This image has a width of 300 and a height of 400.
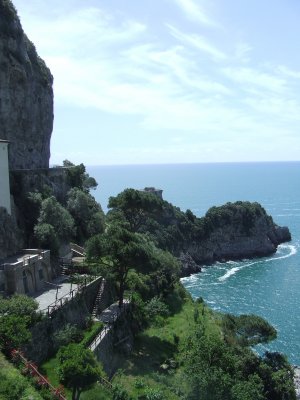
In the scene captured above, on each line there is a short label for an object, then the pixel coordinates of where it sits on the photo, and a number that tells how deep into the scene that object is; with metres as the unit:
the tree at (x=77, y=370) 24.81
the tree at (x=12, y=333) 26.05
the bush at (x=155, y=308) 43.85
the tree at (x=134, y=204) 61.16
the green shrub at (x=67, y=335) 31.03
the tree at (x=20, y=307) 28.97
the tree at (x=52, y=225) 44.66
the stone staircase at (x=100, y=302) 38.41
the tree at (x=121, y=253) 37.69
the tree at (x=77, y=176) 63.19
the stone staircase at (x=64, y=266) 44.00
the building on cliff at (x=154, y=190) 112.03
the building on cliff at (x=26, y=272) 35.81
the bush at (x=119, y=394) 25.95
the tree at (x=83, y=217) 56.16
